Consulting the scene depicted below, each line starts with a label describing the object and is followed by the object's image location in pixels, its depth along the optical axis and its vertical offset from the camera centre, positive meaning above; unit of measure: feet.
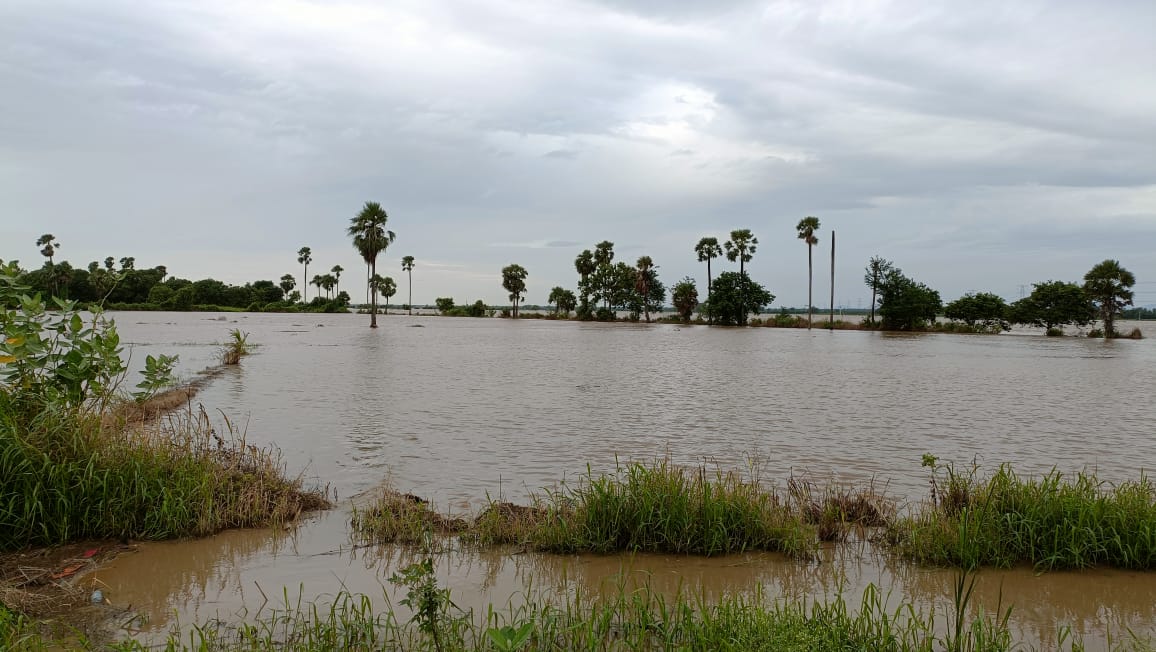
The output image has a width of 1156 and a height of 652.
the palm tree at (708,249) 291.58 +30.32
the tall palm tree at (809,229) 272.51 +36.51
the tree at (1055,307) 199.72 +4.22
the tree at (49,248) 303.07 +31.07
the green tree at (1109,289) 190.49 +9.36
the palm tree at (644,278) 318.24 +19.57
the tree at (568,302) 379.55 +9.74
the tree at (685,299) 305.12 +9.48
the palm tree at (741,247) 282.97 +30.65
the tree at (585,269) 335.67 +24.90
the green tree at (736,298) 272.10 +8.95
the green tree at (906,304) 228.22 +5.76
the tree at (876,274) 235.61 +16.13
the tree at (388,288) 480.64 +21.64
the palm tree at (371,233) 214.30 +27.13
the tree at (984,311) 221.87 +3.30
